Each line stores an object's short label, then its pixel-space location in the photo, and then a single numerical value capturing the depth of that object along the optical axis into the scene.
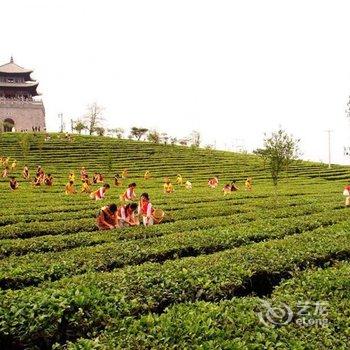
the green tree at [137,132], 116.81
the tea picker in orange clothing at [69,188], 34.04
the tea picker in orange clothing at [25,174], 45.62
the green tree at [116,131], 112.11
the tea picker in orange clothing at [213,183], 44.03
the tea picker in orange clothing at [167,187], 36.88
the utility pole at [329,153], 76.64
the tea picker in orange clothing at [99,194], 27.73
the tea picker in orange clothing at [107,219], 17.97
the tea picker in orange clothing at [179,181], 45.62
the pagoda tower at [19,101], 99.56
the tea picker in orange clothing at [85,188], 35.98
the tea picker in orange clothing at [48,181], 40.03
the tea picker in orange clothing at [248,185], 42.19
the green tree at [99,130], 108.53
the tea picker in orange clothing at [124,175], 50.49
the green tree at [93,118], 116.47
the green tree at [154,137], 93.53
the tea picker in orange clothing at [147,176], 50.46
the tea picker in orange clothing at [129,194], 24.23
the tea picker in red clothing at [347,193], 28.65
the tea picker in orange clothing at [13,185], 35.53
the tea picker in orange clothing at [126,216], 18.89
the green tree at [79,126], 107.71
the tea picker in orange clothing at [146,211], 19.66
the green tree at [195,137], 113.56
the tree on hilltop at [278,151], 31.03
